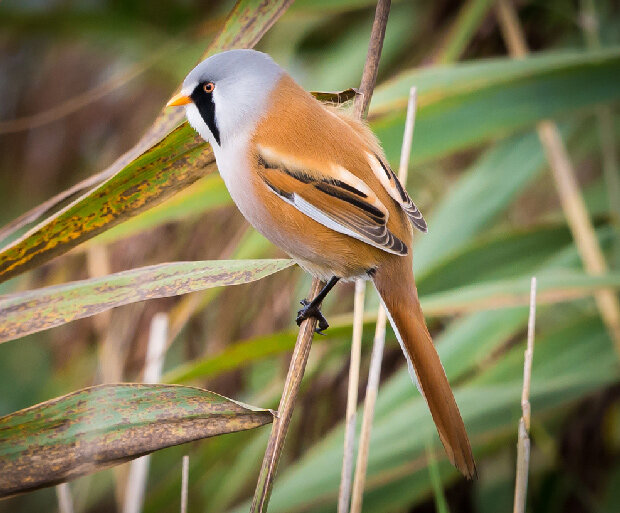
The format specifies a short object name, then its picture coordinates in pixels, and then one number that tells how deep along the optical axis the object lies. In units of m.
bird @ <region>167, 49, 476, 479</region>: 3.07
